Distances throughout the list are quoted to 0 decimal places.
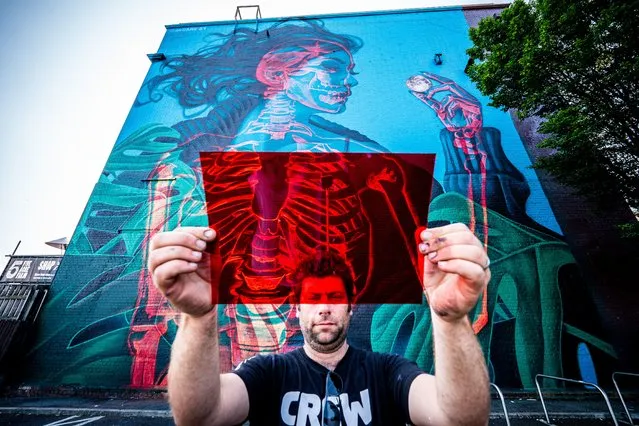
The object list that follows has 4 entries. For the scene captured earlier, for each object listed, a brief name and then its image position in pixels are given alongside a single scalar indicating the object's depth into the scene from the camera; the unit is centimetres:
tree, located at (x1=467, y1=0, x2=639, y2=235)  490
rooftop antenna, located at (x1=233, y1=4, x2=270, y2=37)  1110
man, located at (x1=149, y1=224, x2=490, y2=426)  116
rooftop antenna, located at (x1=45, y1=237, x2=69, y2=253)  1149
